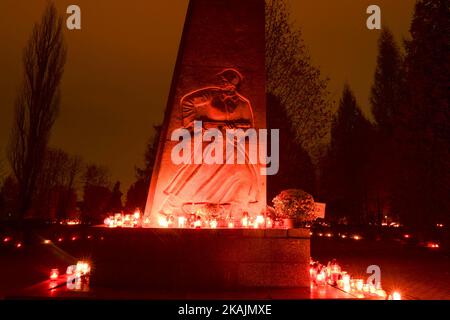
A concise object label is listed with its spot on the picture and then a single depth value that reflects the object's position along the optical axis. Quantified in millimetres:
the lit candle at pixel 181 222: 7670
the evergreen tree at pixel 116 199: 55512
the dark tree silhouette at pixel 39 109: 20328
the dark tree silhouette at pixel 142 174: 36375
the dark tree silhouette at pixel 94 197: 54094
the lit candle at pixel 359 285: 7266
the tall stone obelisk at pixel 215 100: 8172
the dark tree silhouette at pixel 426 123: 17328
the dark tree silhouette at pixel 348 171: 39562
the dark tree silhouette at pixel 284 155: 17391
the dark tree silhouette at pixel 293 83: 17688
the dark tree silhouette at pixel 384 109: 36844
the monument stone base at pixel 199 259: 6914
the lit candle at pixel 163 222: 7792
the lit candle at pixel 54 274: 7613
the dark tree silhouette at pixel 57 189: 40062
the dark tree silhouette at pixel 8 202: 28172
